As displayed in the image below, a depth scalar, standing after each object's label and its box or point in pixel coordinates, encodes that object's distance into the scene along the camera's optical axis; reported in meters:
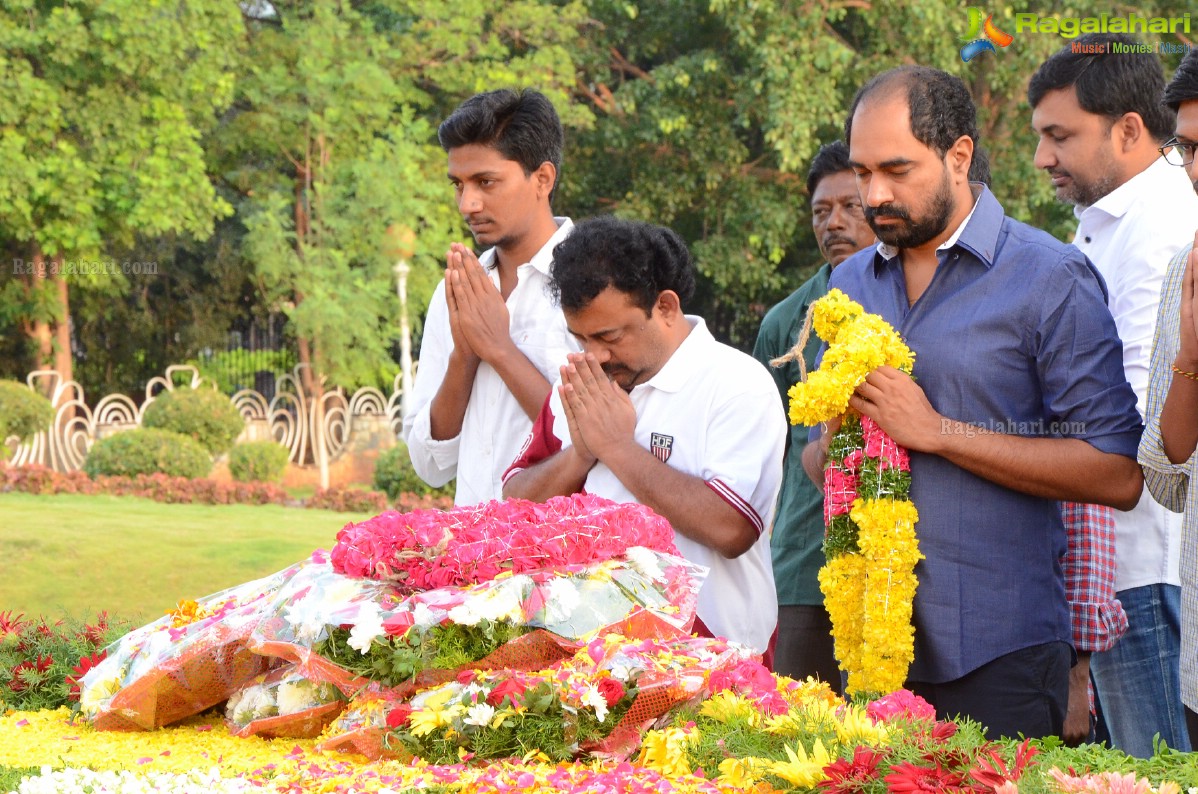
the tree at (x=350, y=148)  16.92
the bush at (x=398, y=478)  14.02
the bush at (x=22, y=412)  14.27
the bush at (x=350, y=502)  13.17
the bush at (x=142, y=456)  13.81
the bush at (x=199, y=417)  15.34
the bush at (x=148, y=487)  11.95
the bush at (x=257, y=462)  15.16
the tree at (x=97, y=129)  14.60
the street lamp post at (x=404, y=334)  16.73
